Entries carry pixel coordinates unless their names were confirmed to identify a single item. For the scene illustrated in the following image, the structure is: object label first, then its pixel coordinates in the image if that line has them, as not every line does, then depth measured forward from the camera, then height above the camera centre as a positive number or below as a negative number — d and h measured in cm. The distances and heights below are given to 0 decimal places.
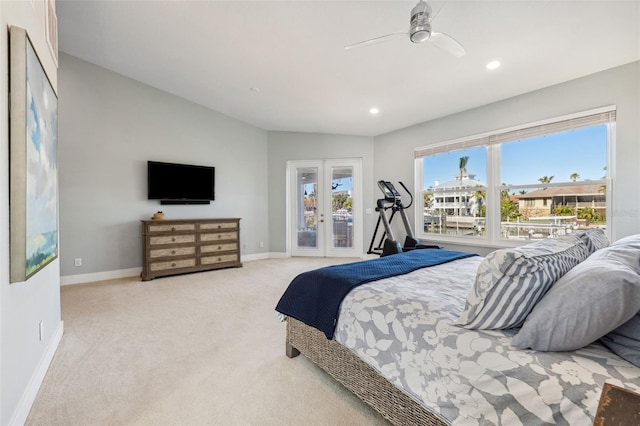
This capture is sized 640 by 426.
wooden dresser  412 -52
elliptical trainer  445 -8
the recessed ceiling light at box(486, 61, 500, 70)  302 +160
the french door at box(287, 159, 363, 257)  593 +9
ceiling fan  192 +131
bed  83 -47
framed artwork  129 +27
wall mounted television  447 +50
